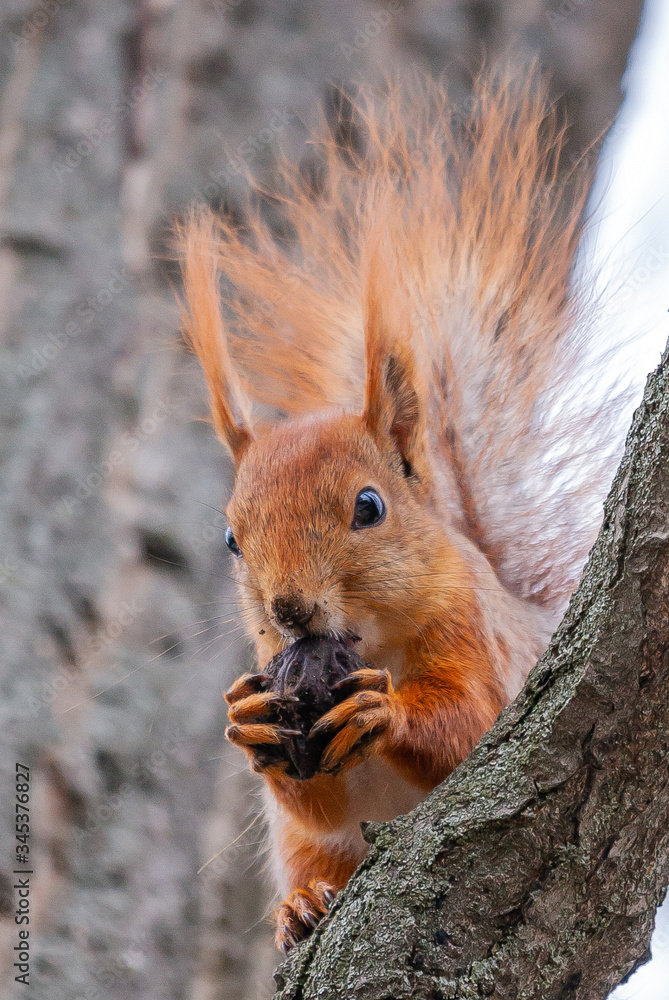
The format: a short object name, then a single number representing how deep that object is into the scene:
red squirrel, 3.62
